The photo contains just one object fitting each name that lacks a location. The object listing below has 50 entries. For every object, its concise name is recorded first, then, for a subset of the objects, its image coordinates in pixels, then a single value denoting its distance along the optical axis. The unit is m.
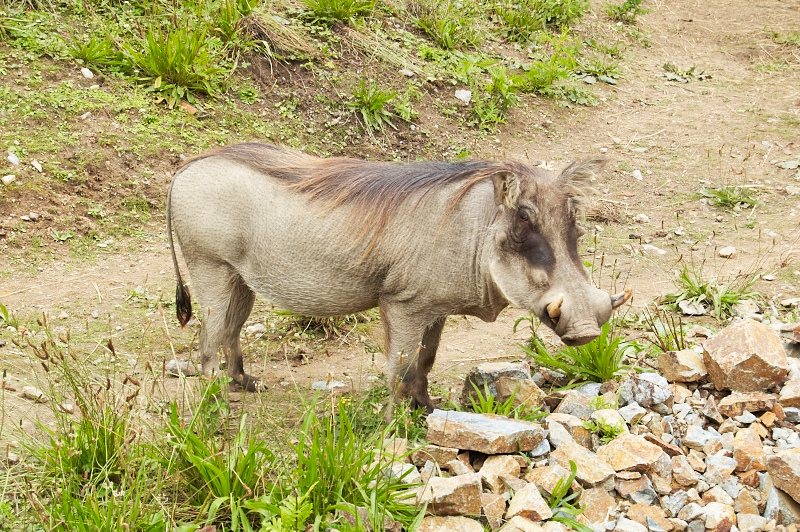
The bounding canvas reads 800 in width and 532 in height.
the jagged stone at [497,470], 3.33
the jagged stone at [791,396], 3.96
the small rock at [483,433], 3.45
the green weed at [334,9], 8.37
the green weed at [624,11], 11.20
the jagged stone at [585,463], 3.39
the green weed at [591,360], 4.28
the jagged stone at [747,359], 4.04
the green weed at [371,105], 7.71
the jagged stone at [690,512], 3.35
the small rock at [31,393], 3.90
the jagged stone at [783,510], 3.38
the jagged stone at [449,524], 3.03
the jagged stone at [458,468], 3.40
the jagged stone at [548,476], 3.30
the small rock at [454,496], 3.08
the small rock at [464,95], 8.50
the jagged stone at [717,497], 3.46
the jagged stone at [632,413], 3.83
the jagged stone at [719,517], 3.28
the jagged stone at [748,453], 3.62
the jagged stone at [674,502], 3.42
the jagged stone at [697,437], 3.77
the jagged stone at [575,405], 3.97
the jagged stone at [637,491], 3.42
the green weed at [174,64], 7.12
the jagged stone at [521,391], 4.08
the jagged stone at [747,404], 3.94
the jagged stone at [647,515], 3.30
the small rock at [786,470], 3.34
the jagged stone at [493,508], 3.13
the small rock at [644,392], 4.02
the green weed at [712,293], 5.33
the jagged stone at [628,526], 3.19
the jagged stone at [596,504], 3.30
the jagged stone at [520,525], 3.06
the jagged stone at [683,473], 3.52
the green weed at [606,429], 3.74
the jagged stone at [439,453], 3.49
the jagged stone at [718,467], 3.57
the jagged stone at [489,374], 4.25
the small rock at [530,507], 3.15
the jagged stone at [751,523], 3.34
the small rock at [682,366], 4.24
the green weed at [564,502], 3.21
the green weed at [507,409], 3.83
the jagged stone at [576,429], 3.74
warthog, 3.66
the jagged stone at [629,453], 3.49
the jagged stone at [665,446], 3.67
